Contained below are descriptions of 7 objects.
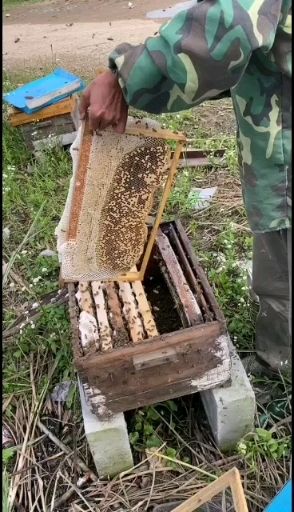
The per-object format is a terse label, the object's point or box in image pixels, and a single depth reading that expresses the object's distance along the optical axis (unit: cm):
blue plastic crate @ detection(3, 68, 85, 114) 455
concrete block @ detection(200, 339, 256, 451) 241
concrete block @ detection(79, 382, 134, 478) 234
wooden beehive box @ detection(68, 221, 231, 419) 225
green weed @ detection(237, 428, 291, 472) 244
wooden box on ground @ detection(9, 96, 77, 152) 461
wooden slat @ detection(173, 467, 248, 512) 193
